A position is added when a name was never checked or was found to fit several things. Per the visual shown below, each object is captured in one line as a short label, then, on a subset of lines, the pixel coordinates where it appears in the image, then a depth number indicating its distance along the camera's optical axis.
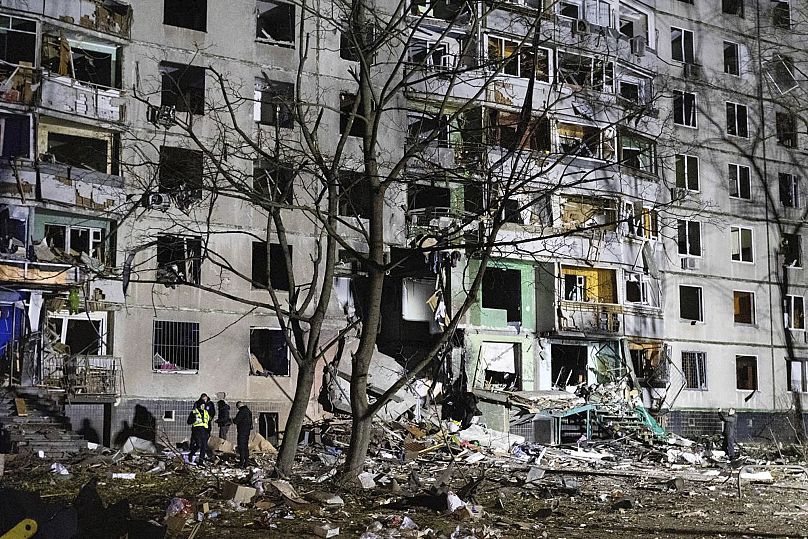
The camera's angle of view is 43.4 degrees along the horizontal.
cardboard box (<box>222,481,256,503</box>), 14.22
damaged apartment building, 32.62
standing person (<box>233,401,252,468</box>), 24.39
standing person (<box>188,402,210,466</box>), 25.05
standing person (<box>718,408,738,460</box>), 31.09
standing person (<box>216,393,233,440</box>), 27.94
